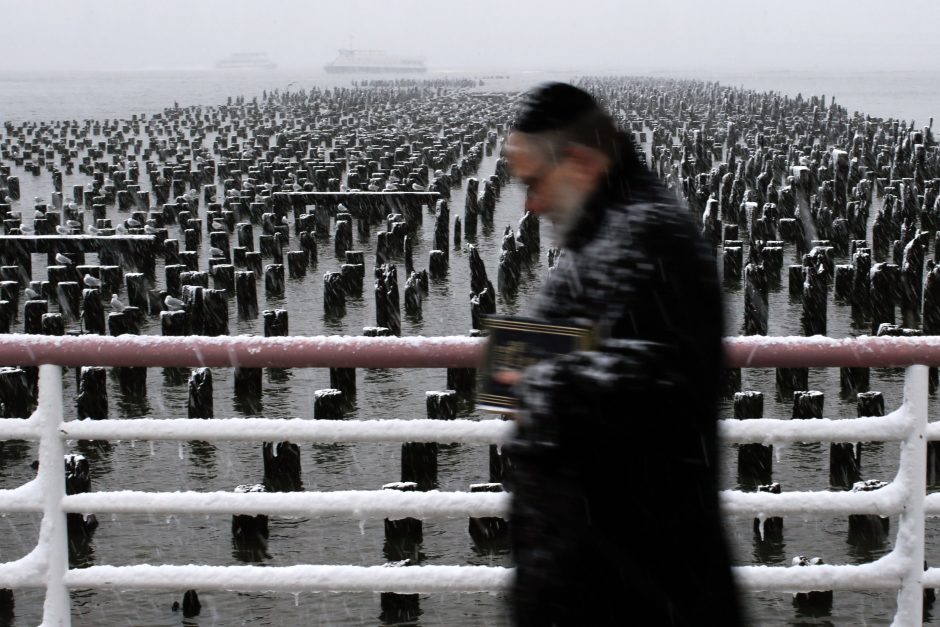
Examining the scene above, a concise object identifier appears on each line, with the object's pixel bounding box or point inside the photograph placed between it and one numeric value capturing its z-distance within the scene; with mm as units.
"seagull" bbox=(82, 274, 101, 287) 18469
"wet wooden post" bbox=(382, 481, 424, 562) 8656
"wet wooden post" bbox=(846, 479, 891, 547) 9023
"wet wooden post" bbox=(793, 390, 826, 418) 10305
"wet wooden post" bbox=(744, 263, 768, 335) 16969
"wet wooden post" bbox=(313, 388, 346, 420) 10117
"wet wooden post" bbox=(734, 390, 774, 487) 10398
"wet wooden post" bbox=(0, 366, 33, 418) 12438
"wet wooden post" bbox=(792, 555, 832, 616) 7305
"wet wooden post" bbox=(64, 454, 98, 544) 9055
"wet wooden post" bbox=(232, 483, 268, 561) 8750
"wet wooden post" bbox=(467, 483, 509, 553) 8836
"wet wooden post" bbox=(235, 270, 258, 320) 18719
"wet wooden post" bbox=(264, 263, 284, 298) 20438
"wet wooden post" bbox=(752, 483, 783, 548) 8984
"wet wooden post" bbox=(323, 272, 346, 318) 18781
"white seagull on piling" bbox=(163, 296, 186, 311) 16953
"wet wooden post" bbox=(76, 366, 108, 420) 12367
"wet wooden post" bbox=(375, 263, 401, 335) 17594
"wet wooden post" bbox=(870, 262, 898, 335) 17875
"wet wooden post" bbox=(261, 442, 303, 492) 9945
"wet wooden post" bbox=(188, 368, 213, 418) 12047
